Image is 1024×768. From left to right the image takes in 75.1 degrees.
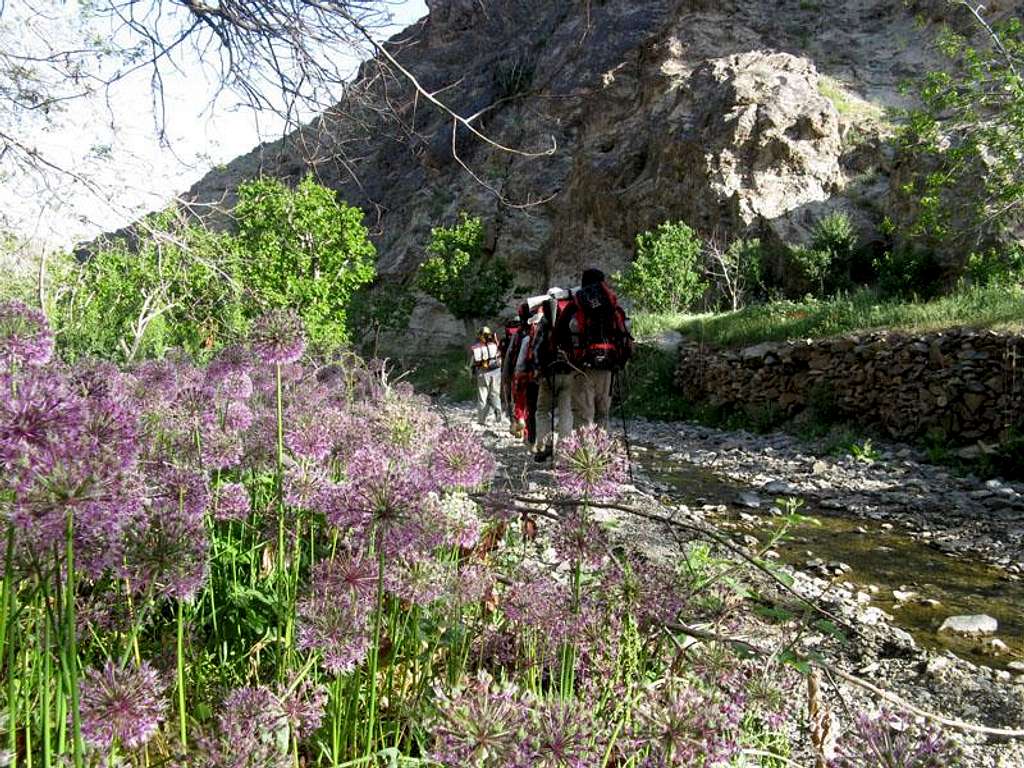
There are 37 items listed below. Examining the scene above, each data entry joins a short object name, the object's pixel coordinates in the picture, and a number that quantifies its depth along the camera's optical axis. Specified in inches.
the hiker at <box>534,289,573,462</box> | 321.4
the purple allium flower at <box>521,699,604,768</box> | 36.9
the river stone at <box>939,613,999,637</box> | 184.7
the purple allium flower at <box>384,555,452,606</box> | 58.9
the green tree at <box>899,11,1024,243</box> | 466.3
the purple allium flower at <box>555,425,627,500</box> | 59.0
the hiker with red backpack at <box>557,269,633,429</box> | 312.2
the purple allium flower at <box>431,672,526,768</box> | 35.9
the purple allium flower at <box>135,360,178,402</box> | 88.0
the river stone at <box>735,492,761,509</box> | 331.9
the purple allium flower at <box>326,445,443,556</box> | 51.2
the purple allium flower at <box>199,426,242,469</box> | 74.7
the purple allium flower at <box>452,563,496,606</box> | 67.9
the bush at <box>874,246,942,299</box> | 746.2
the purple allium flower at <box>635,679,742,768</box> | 39.8
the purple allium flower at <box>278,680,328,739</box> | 44.4
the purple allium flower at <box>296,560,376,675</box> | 49.7
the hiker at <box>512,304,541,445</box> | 359.3
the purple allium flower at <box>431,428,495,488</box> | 62.1
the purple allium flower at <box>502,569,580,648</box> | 58.9
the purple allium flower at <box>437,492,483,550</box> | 62.6
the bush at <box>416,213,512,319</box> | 1669.5
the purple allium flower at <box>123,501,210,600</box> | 46.8
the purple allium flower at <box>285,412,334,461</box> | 67.1
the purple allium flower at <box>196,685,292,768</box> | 37.9
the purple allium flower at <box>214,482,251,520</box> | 67.1
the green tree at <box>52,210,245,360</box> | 168.9
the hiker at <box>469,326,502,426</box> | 612.4
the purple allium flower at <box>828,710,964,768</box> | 32.8
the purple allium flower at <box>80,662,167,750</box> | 40.4
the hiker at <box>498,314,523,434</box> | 399.2
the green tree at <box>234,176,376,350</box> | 840.3
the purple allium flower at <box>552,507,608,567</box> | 59.0
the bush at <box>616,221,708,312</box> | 1048.8
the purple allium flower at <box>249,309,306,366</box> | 64.6
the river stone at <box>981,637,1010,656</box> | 172.1
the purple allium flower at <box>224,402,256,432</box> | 88.7
